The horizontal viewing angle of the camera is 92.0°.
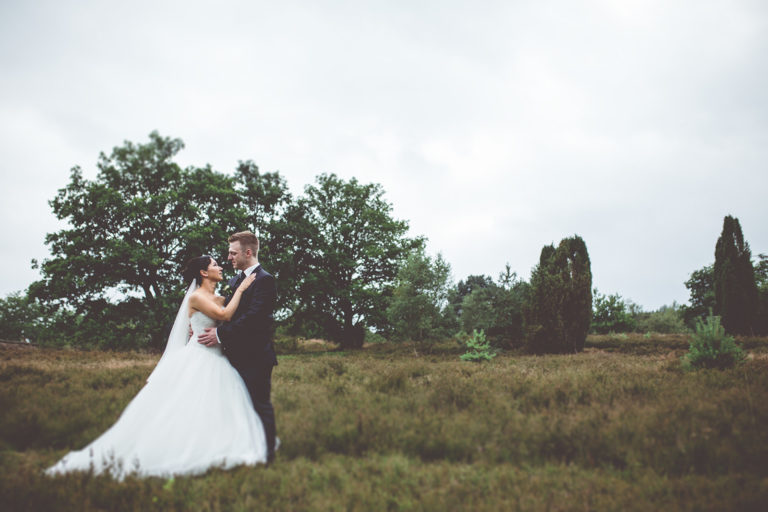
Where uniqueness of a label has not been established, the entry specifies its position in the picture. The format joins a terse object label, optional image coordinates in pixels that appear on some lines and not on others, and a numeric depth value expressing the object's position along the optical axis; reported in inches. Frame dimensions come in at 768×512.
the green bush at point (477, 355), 618.8
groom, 183.8
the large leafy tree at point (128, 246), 825.5
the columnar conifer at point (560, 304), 724.0
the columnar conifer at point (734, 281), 869.8
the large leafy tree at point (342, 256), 1103.6
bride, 158.7
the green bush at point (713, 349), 339.9
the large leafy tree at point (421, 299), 856.3
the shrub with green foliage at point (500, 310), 780.0
